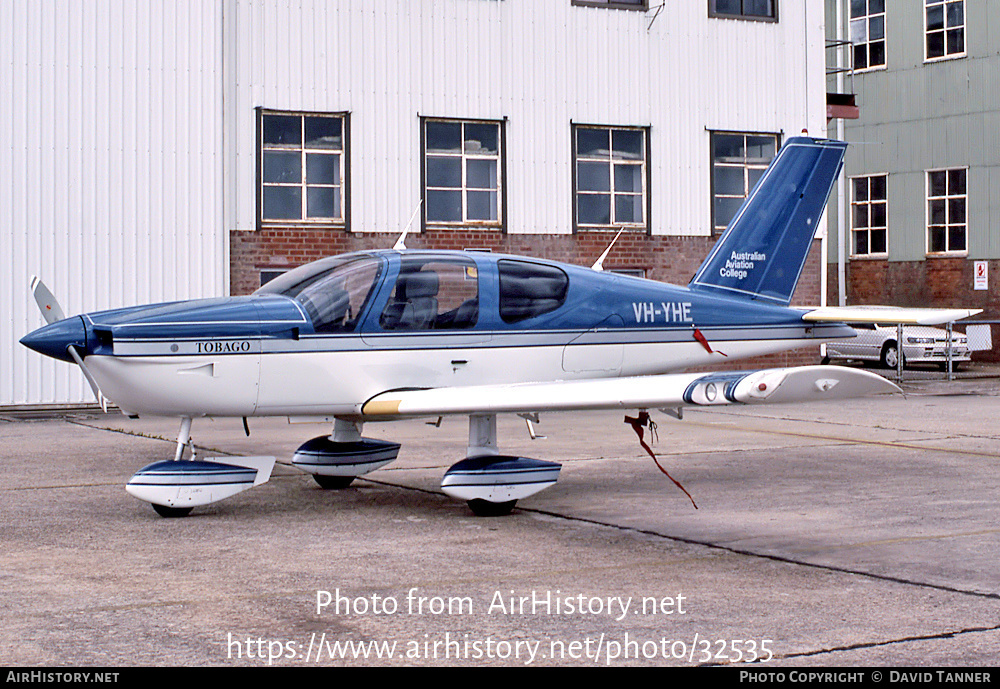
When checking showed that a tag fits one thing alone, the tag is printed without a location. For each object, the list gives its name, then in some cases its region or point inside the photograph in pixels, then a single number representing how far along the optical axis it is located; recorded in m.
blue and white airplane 8.50
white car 27.38
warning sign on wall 31.58
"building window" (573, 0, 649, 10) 21.92
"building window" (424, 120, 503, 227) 21.20
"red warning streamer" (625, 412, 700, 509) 8.59
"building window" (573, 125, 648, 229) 22.12
